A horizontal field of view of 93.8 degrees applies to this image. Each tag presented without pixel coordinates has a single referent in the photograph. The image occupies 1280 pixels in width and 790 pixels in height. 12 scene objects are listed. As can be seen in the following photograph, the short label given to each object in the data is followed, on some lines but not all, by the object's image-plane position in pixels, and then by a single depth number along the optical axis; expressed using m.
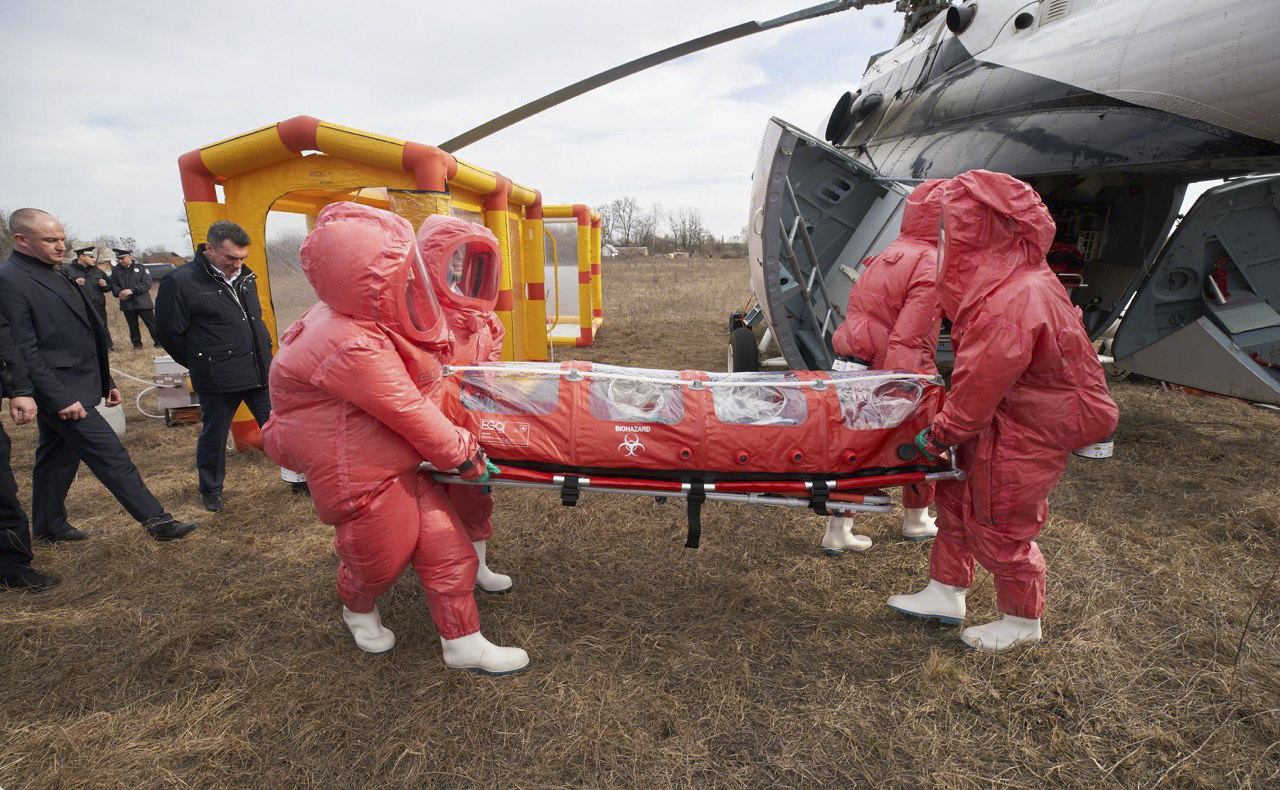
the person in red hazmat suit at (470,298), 2.69
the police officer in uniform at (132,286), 10.60
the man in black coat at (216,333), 4.27
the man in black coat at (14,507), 3.24
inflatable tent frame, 5.05
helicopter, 4.02
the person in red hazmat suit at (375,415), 2.23
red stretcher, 2.67
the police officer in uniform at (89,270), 10.18
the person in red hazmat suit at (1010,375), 2.39
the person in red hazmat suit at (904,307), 3.29
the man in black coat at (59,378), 3.44
